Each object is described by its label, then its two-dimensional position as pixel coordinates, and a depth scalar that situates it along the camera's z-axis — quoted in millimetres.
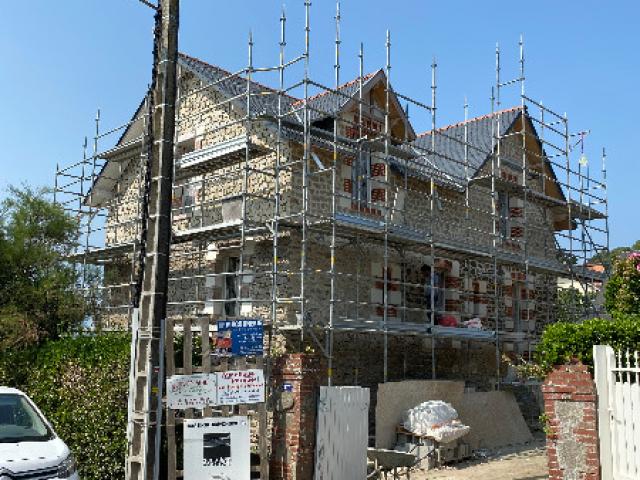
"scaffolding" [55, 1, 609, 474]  14531
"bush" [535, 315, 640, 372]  8695
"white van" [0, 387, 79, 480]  7812
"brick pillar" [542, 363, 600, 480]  8164
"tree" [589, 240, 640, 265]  21016
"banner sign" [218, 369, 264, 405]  9242
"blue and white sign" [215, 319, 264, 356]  9523
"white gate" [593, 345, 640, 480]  7816
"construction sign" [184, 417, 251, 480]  8945
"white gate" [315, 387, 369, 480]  9766
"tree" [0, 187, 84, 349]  13875
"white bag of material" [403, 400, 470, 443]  12445
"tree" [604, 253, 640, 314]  12664
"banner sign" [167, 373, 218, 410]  9016
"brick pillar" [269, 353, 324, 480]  9473
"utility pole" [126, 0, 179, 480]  8852
